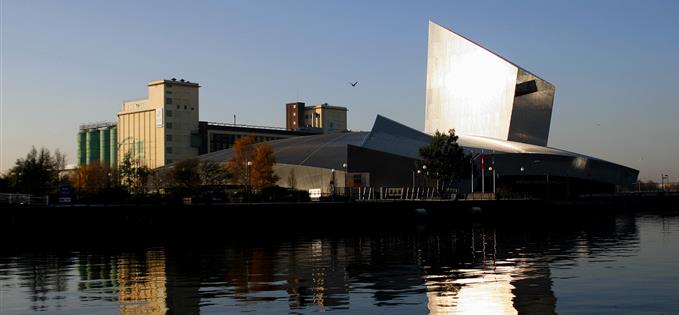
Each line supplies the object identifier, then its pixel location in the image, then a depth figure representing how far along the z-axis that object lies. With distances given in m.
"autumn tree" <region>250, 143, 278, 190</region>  95.69
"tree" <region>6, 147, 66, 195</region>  80.88
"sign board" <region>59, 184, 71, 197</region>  62.19
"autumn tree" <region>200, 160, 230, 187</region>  99.81
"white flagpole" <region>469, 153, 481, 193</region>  97.74
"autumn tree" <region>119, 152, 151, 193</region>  109.19
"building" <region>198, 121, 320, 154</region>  183.38
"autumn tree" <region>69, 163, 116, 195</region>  118.69
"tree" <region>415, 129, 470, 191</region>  95.50
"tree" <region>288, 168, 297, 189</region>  100.18
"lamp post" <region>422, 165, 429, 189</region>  95.81
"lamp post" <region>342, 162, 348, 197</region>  96.56
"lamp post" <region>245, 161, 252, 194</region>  92.82
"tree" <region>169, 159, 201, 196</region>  89.88
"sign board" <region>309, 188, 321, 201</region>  80.60
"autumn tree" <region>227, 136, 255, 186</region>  99.25
